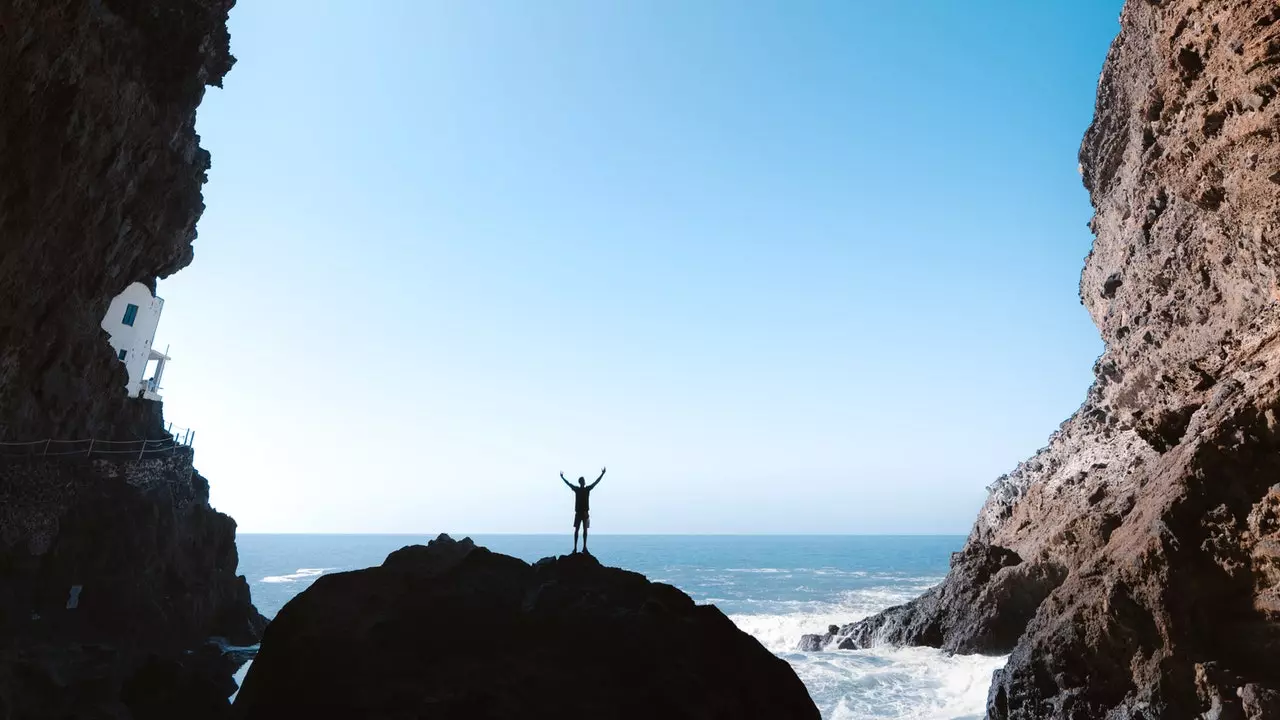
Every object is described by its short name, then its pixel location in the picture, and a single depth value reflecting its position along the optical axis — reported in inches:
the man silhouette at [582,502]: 450.6
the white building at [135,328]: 1364.4
